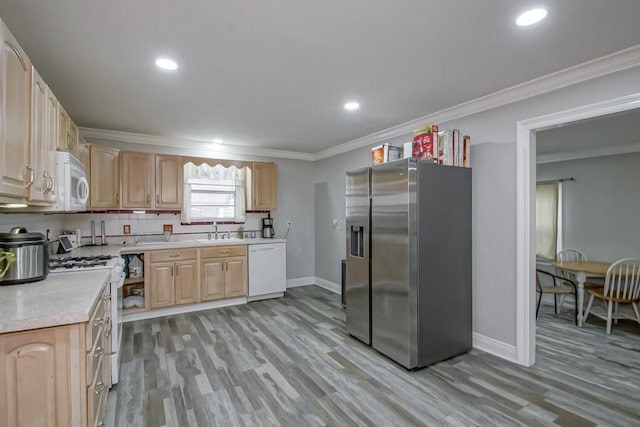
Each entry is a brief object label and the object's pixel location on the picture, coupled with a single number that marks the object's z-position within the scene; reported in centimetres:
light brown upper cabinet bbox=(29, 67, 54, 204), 172
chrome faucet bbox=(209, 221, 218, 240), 491
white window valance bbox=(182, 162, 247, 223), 471
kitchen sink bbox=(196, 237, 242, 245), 451
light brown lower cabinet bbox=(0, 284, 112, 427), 122
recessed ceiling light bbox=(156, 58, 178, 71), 222
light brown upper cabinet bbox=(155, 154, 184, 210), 426
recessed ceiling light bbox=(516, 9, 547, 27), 167
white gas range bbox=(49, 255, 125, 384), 231
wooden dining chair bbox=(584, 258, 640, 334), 353
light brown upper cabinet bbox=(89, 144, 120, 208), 373
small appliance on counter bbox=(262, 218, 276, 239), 525
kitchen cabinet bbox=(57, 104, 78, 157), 231
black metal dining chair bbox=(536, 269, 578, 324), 393
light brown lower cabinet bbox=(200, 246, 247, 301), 429
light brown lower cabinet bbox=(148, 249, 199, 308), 393
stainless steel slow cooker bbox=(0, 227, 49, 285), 177
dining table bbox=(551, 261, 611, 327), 378
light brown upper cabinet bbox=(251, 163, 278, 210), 502
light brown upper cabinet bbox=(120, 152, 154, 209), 403
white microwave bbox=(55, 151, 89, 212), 219
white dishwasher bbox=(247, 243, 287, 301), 464
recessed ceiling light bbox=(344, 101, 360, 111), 312
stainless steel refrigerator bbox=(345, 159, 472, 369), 264
